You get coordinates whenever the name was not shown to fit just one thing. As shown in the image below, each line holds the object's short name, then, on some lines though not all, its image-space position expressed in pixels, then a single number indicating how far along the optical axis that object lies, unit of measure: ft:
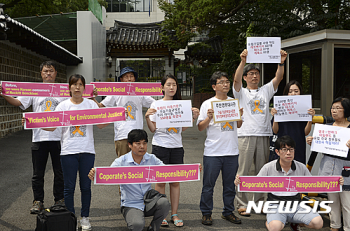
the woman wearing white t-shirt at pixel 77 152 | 12.03
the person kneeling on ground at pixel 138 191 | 11.51
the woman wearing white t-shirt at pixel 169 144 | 13.07
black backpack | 10.38
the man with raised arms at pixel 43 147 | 13.70
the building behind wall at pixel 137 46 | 65.05
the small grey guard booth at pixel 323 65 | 18.67
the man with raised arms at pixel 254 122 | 13.96
